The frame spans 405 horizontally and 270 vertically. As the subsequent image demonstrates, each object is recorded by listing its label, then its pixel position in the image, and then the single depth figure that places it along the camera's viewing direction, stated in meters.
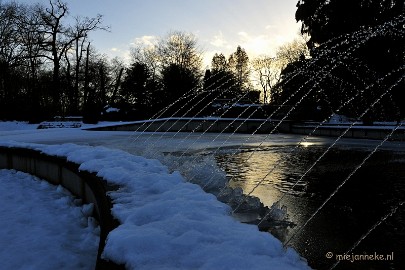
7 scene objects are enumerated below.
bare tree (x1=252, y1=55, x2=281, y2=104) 65.82
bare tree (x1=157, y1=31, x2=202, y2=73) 54.12
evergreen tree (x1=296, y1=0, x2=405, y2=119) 19.95
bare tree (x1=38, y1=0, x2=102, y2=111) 34.16
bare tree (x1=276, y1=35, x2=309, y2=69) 54.61
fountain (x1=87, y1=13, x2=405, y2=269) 3.57
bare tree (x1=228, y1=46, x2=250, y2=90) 73.74
